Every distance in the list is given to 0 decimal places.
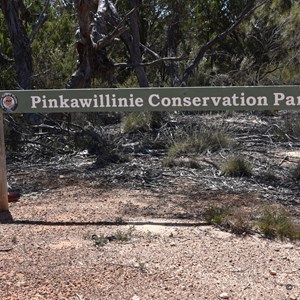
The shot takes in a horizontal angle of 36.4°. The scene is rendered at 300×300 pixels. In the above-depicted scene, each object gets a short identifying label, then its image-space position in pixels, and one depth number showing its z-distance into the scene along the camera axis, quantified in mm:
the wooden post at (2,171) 4498
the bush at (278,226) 3995
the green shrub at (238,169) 6176
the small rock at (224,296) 3107
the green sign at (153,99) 4445
